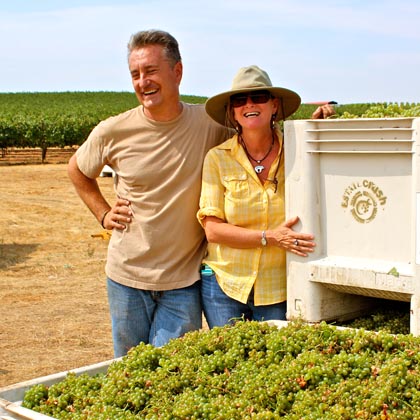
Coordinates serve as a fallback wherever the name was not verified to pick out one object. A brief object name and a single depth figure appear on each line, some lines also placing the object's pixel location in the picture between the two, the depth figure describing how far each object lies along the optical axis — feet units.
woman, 12.30
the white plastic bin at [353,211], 10.48
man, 13.38
